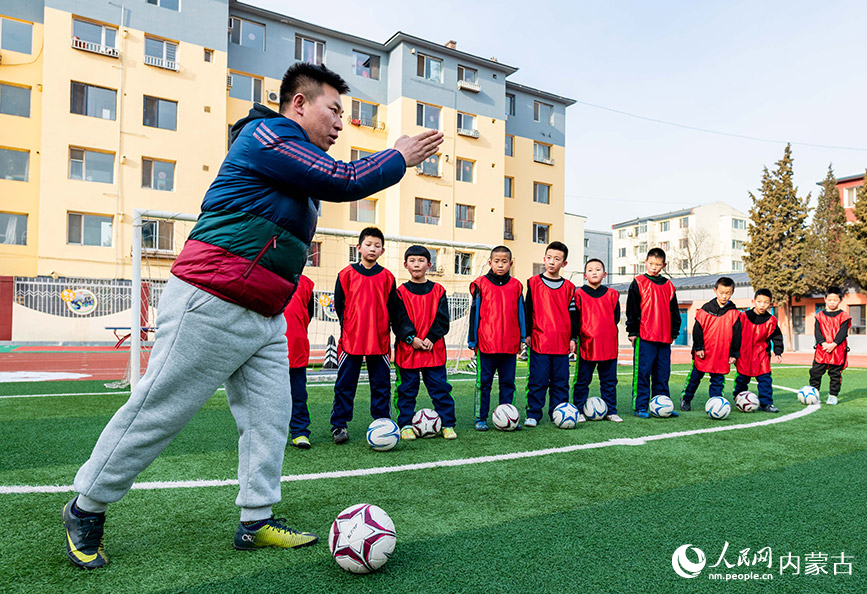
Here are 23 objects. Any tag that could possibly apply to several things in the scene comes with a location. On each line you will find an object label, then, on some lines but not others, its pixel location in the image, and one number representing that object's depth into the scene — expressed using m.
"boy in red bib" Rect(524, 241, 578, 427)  6.00
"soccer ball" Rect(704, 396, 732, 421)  6.35
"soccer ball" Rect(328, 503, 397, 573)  2.26
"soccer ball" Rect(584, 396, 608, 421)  6.24
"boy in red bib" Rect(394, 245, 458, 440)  5.33
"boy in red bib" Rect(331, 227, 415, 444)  5.11
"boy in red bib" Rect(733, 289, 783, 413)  7.44
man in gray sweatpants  2.23
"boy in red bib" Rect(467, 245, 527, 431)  5.79
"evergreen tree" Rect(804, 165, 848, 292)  26.67
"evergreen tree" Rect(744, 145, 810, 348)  27.92
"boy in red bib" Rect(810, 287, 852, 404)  8.23
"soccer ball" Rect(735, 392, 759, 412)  7.02
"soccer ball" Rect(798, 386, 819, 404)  7.69
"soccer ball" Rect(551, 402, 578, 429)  5.66
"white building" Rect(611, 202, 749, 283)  54.44
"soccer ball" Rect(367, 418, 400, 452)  4.51
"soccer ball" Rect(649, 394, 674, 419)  6.46
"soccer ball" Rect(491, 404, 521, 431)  5.44
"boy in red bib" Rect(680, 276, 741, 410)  7.34
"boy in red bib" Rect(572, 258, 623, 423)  6.44
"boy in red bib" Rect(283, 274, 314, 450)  4.82
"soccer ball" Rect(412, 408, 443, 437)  5.13
